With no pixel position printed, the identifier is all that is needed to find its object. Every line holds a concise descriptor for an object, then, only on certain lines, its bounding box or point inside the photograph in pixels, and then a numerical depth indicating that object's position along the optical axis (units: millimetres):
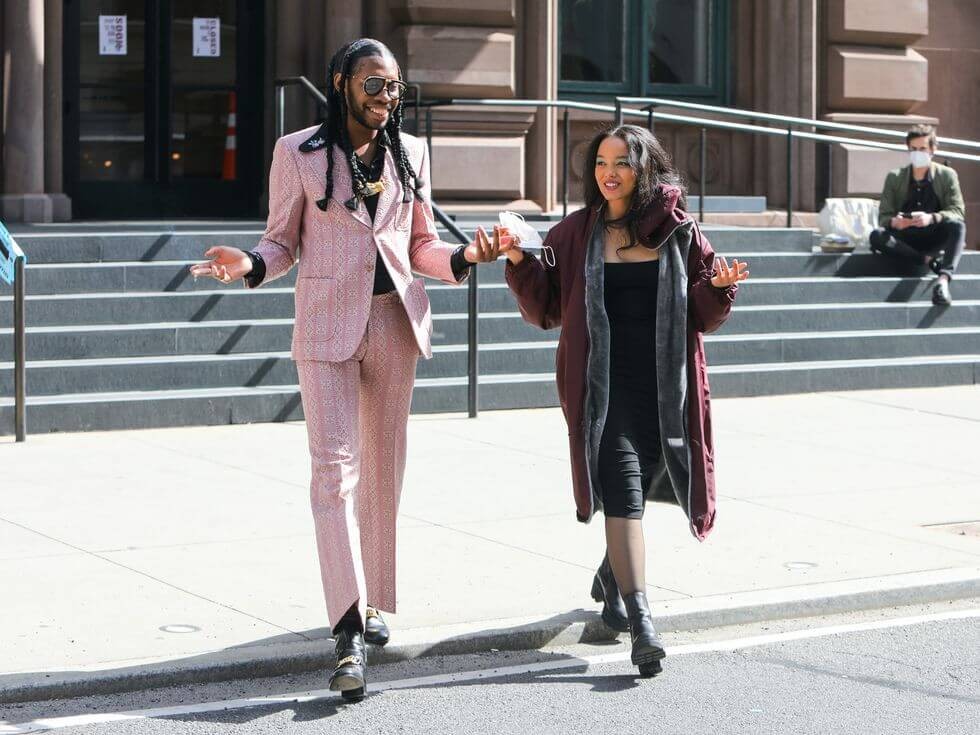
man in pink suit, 6039
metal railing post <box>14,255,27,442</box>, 10547
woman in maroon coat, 6434
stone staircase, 11539
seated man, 15273
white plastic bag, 16609
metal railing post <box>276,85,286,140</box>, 13617
